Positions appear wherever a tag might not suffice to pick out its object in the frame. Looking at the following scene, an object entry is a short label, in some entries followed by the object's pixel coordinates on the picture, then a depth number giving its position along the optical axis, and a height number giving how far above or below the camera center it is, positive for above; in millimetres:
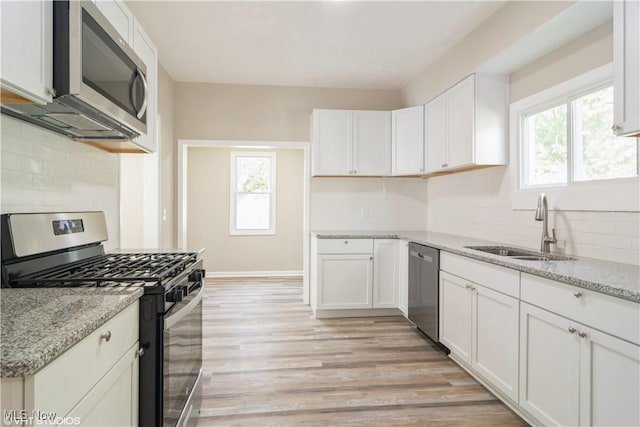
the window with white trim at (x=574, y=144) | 2074 +478
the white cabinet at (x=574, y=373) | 1332 -695
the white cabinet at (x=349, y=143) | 3988 +797
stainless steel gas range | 1312 -277
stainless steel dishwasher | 2902 -672
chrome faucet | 2314 -75
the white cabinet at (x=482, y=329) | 1981 -762
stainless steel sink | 2197 -279
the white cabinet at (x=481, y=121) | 2875 +771
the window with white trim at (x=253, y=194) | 5984 +298
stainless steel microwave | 1246 +524
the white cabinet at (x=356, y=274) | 3740 -664
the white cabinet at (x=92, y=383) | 728 -443
